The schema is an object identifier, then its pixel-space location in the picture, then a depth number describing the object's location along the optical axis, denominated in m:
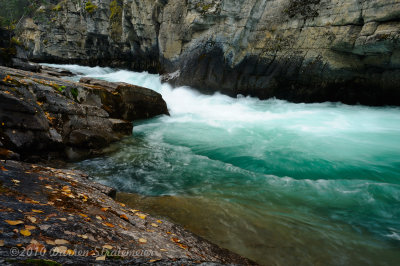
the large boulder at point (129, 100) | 10.41
